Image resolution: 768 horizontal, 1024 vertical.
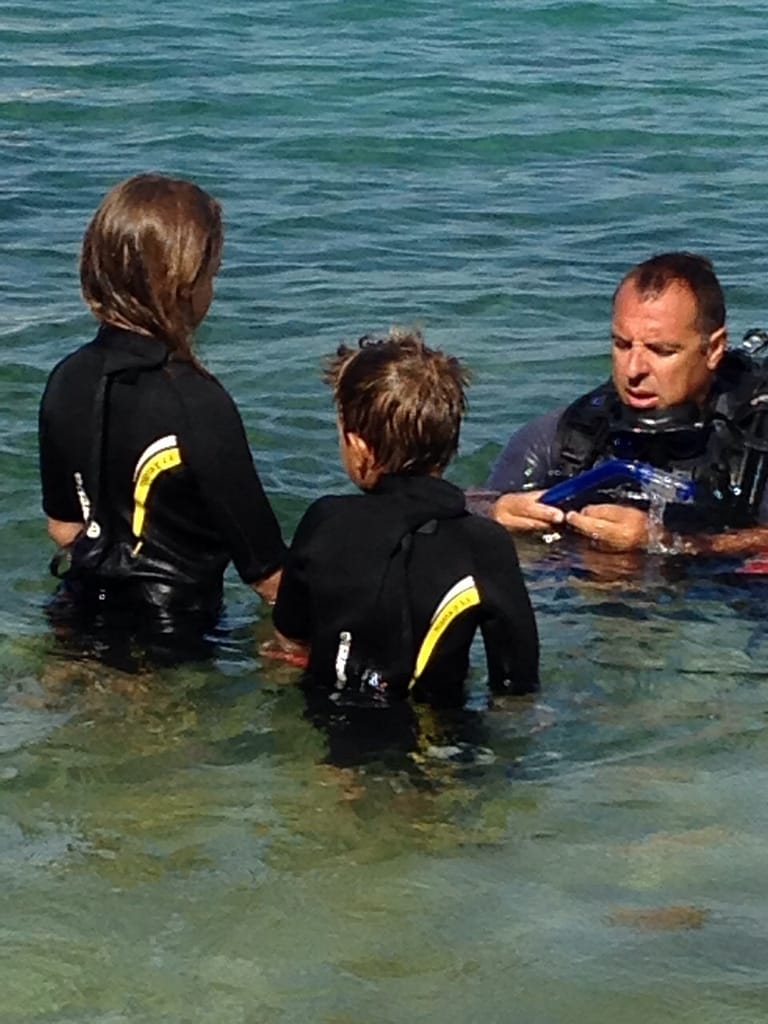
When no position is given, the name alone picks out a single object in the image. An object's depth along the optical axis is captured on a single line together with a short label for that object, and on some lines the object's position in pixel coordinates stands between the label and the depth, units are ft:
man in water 20.47
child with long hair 15.31
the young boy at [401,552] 14.75
